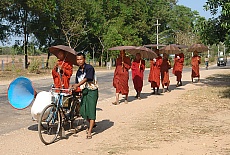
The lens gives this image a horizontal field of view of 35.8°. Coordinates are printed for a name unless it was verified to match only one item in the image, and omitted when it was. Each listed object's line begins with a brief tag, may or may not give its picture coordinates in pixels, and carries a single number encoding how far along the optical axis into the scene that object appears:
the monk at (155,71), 14.59
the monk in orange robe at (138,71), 13.26
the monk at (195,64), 19.95
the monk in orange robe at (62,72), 7.93
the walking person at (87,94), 7.27
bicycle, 6.90
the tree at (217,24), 15.02
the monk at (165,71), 15.74
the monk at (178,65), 18.11
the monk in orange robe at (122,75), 11.82
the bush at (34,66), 28.39
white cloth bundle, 7.21
